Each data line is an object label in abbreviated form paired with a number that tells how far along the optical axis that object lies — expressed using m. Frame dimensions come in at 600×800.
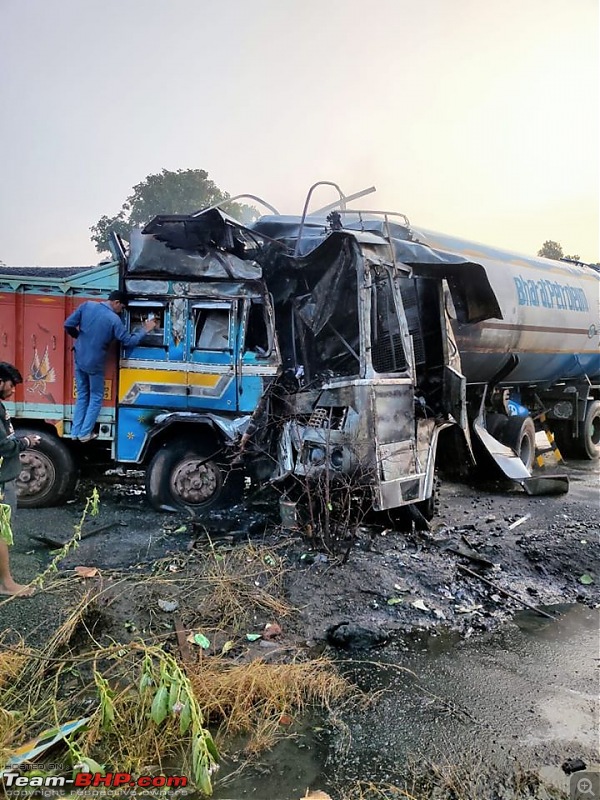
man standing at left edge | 3.60
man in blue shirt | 5.32
